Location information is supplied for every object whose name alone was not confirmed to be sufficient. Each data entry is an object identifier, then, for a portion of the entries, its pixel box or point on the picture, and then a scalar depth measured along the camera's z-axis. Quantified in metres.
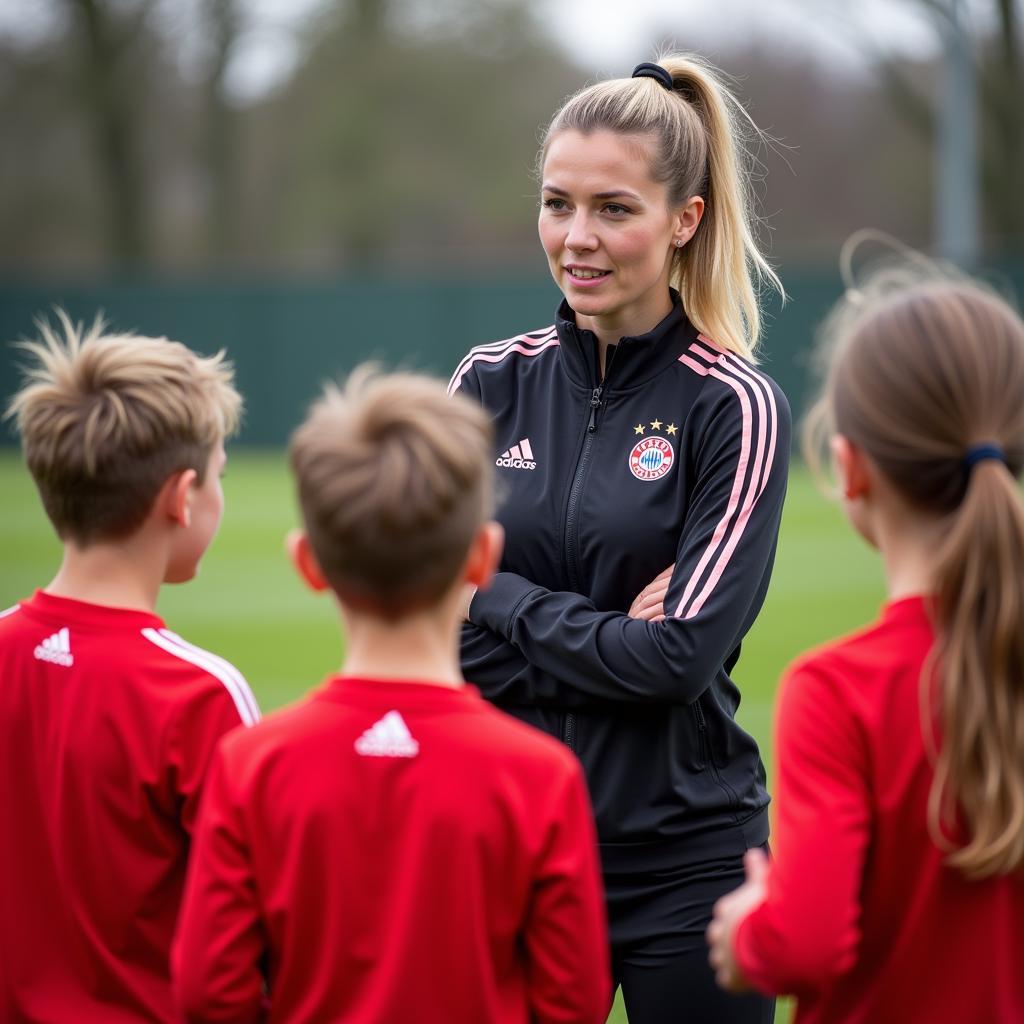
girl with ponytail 4.14
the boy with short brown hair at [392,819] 4.15
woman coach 5.93
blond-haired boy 4.81
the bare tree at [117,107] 62.31
